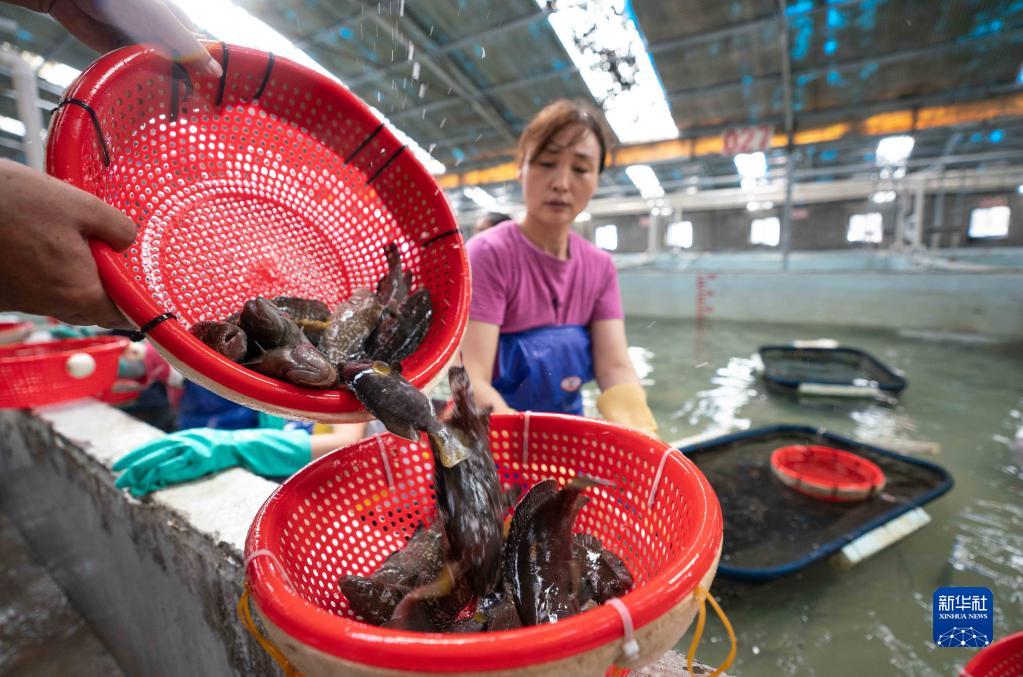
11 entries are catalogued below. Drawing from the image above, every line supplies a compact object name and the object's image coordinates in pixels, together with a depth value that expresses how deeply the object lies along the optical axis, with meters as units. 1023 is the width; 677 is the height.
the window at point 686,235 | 22.48
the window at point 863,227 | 18.09
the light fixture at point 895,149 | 12.64
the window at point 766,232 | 20.55
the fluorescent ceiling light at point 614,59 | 7.62
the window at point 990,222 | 17.25
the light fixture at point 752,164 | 15.08
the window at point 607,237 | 24.39
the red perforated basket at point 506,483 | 0.57
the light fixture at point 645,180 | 16.80
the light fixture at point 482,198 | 17.61
